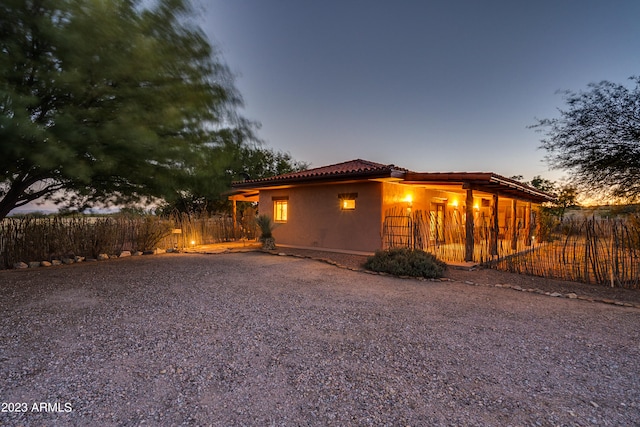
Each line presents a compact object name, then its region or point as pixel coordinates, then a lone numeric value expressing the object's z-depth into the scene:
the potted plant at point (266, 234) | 10.85
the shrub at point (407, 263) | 6.66
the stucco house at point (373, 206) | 8.54
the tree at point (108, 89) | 3.00
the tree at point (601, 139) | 6.95
